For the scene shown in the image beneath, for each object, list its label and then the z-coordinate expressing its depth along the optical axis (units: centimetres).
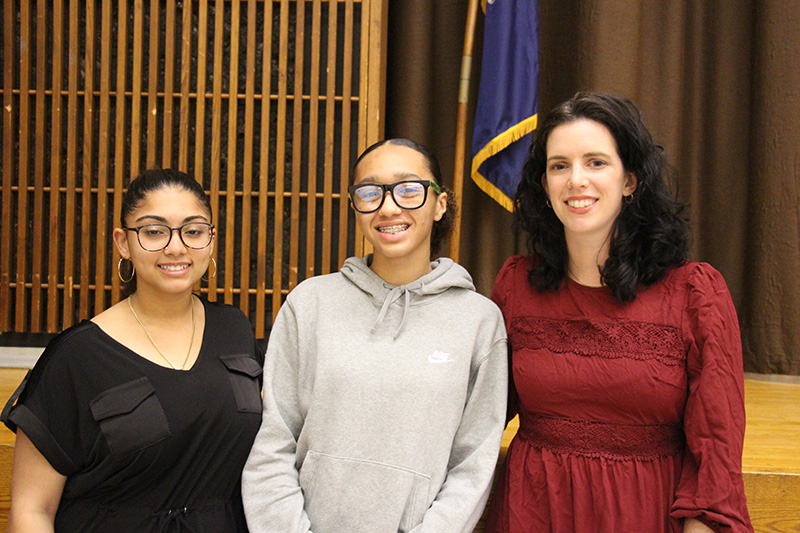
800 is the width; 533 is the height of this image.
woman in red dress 146
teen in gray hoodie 147
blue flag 335
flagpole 330
